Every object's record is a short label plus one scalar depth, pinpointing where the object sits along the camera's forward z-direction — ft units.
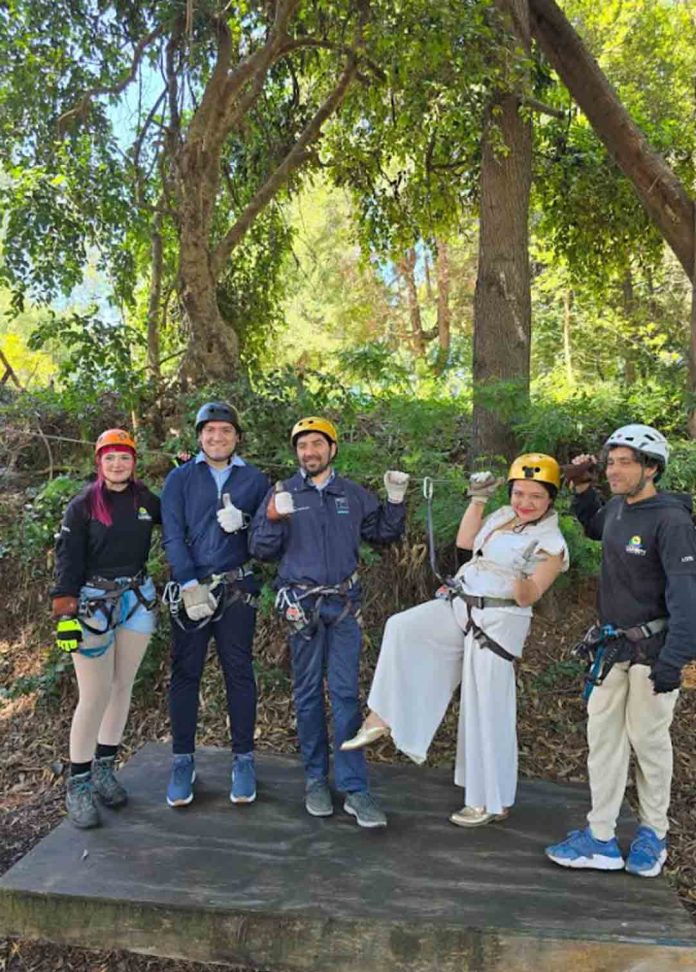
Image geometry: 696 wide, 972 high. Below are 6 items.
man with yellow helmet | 13.20
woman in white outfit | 12.71
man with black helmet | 13.55
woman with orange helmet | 13.12
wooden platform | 10.30
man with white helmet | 11.44
